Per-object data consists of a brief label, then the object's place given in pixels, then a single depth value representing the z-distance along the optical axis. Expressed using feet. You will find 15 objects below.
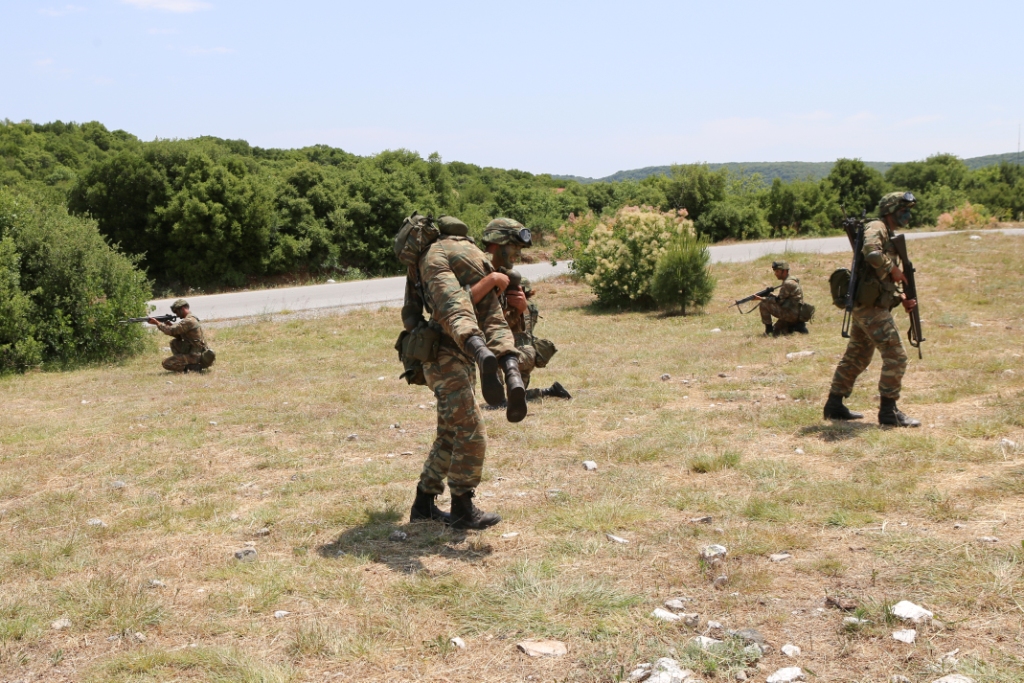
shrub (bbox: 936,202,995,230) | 89.40
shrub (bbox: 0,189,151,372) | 41.24
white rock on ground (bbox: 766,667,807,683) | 10.55
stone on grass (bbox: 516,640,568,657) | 11.55
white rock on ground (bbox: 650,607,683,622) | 12.28
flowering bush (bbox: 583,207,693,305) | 52.34
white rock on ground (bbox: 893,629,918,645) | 11.25
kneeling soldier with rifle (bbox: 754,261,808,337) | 40.34
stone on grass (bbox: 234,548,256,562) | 15.61
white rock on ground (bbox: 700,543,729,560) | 14.46
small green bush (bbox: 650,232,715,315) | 49.88
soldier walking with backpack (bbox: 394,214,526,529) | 15.51
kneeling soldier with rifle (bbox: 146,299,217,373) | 38.42
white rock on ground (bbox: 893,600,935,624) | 11.75
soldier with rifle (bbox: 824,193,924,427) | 22.49
